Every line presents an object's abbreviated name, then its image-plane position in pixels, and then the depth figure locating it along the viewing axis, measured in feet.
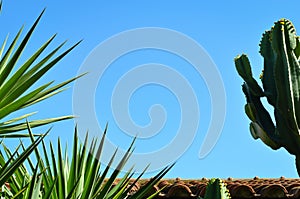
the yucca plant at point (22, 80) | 9.63
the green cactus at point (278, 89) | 17.44
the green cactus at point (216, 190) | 9.80
